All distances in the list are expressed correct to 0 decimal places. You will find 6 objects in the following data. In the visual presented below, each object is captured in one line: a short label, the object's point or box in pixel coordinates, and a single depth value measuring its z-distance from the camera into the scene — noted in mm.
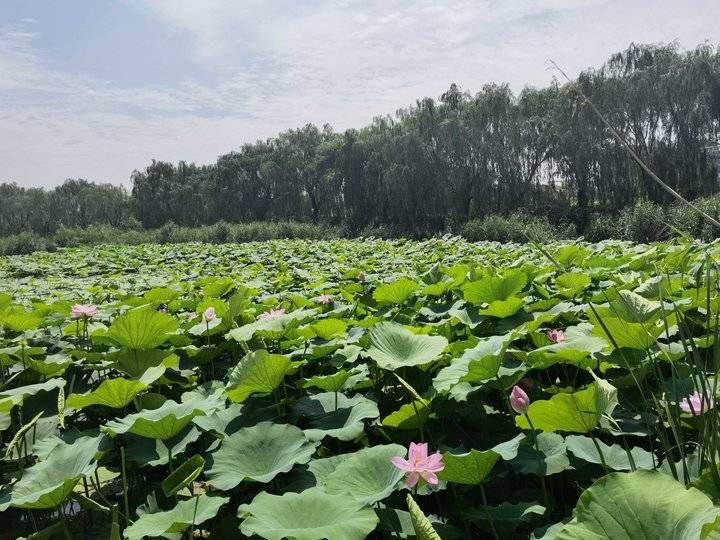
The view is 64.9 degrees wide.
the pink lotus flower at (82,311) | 2033
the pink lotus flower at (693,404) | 1048
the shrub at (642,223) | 15977
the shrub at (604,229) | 18308
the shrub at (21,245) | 28062
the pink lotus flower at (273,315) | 1878
